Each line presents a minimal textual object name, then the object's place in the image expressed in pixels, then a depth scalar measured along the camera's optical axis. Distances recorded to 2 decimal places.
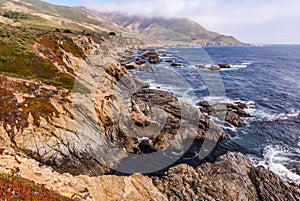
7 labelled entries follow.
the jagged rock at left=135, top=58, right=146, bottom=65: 102.38
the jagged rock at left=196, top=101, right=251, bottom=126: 41.56
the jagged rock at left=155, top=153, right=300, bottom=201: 19.84
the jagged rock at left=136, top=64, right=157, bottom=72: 88.43
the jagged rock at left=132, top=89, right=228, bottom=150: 32.16
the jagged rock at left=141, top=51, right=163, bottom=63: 114.14
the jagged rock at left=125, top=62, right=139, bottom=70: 91.12
